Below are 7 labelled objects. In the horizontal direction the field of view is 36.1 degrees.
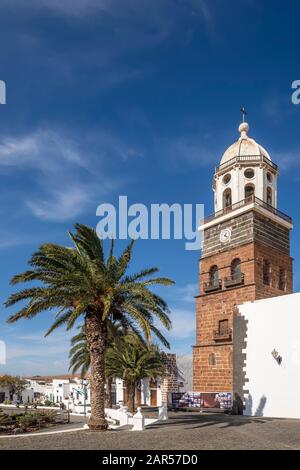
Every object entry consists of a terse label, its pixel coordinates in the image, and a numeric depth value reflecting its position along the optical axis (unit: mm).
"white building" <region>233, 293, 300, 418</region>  22781
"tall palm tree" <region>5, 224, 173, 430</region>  17062
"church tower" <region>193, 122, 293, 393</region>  29047
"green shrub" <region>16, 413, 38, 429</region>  22750
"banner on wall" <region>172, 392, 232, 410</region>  26734
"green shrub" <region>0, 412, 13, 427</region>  22656
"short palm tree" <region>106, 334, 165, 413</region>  28255
